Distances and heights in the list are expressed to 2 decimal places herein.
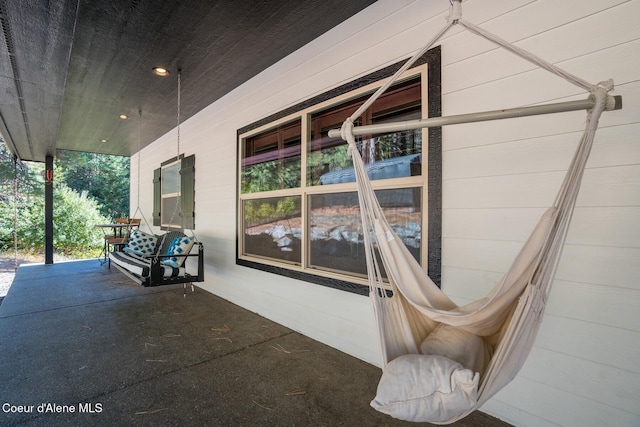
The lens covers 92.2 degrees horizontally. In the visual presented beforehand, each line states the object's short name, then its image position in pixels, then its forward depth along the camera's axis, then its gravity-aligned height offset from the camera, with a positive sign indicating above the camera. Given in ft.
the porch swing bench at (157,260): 10.19 -1.87
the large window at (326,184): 6.80 +0.83
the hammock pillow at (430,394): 3.36 -1.99
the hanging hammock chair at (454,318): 3.43 -1.40
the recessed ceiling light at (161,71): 10.30 +4.81
